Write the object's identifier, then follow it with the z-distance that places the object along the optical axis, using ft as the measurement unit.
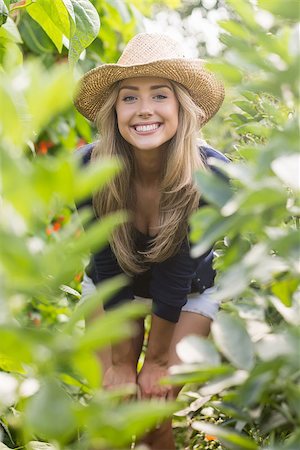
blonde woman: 7.85
